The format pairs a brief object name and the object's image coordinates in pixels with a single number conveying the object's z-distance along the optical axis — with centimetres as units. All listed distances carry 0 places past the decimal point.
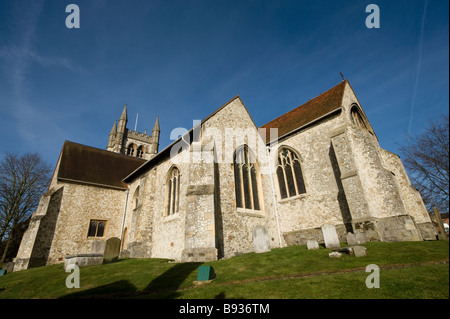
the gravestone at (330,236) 941
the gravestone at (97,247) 1266
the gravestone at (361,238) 962
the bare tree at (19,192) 2067
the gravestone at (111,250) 1146
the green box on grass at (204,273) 672
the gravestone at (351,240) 943
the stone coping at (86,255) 1066
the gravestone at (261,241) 1030
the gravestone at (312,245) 982
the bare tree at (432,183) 1492
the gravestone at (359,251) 767
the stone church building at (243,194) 1070
